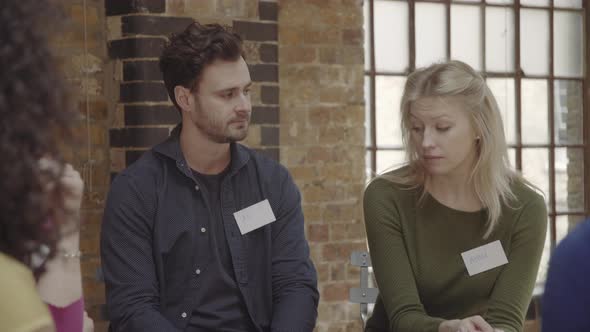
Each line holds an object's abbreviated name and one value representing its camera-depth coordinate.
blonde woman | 2.76
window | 4.62
